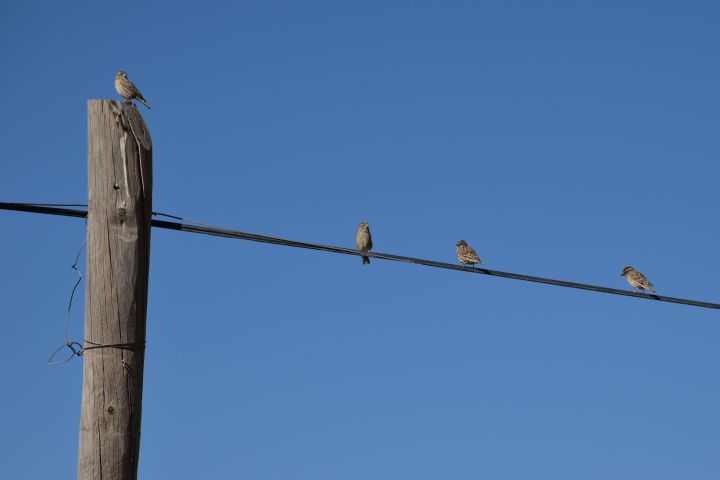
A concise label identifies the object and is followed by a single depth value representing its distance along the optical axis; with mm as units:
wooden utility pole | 11906
